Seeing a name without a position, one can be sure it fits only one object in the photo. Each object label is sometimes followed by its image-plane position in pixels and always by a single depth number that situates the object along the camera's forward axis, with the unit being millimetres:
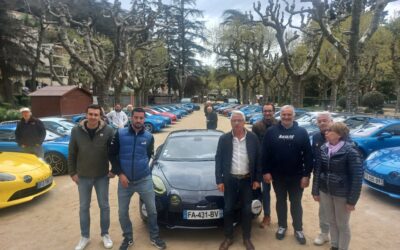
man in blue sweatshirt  4496
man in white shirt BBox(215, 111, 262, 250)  4395
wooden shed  22812
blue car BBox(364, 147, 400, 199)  6211
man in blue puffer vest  4262
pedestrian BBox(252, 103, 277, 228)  5238
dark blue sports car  4539
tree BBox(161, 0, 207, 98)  62250
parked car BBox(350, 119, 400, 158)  9352
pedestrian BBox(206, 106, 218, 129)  11375
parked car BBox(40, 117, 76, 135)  10109
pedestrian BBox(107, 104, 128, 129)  12641
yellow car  5832
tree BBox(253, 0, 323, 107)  22719
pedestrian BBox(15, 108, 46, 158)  7477
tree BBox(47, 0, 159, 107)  20328
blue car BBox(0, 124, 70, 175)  8852
